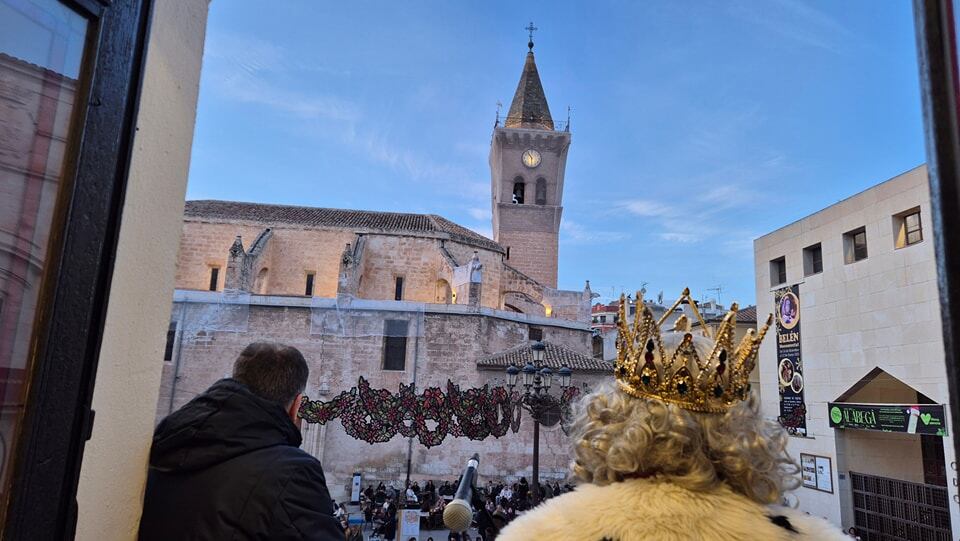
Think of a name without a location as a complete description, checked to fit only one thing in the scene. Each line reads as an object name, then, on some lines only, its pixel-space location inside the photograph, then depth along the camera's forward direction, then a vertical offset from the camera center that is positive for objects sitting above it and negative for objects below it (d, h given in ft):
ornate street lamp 32.17 -1.82
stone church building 58.70 +4.86
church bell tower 101.60 +32.00
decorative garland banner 39.52 -3.80
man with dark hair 5.07 -1.15
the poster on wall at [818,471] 44.50 -7.41
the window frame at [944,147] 1.85 +0.79
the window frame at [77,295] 2.88 +0.26
